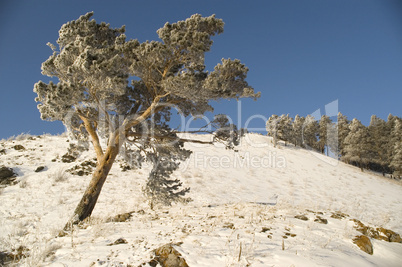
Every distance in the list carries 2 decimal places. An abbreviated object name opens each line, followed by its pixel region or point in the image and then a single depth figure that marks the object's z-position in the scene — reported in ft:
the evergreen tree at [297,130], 165.41
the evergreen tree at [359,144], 129.18
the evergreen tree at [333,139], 172.49
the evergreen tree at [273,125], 152.15
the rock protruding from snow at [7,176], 42.29
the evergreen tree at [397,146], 114.01
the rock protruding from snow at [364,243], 15.17
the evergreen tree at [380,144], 141.40
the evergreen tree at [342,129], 166.40
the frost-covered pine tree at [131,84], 23.53
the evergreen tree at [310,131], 184.24
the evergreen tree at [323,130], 184.34
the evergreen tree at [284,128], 153.48
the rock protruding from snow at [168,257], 11.55
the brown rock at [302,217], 21.91
